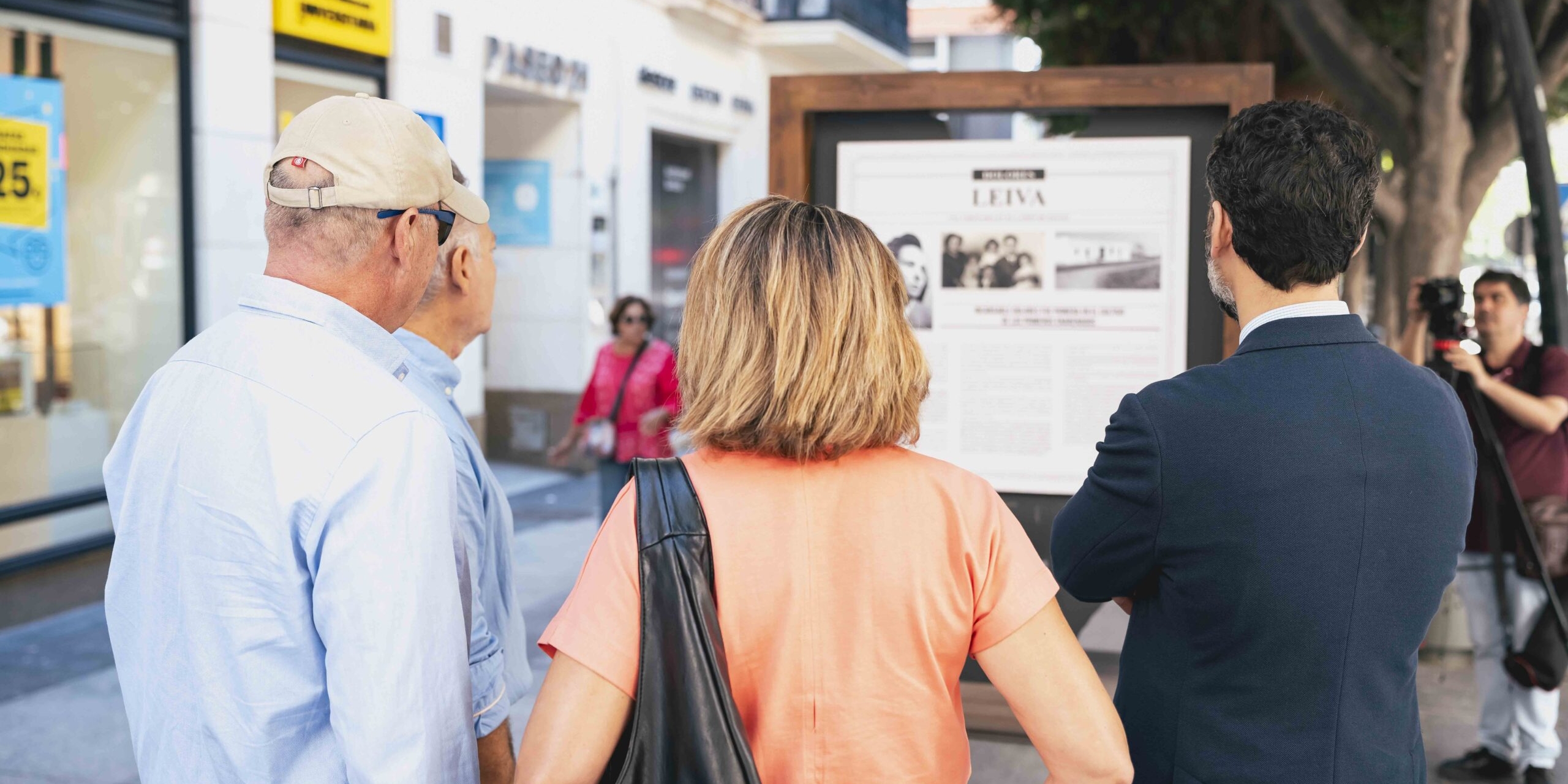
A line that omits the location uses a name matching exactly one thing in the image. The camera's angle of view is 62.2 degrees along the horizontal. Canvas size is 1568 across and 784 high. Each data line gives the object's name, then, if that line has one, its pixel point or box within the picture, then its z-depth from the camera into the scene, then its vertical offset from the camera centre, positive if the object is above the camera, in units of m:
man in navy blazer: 1.92 -0.30
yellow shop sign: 8.49 +1.90
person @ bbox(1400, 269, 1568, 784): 4.72 -0.69
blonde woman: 1.69 -0.35
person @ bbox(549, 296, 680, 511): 7.16 -0.53
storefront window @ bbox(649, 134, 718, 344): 15.55 +1.09
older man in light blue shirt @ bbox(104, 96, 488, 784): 1.62 -0.33
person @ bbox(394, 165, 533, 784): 2.42 -0.28
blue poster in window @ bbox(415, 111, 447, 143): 10.48 +1.40
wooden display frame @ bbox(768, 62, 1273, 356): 3.33 +0.55
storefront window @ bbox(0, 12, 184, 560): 6.75 +0.27
